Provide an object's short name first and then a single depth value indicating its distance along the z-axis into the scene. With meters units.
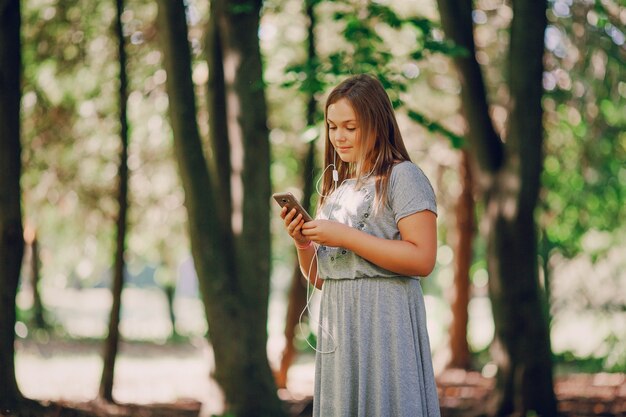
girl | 3.10
